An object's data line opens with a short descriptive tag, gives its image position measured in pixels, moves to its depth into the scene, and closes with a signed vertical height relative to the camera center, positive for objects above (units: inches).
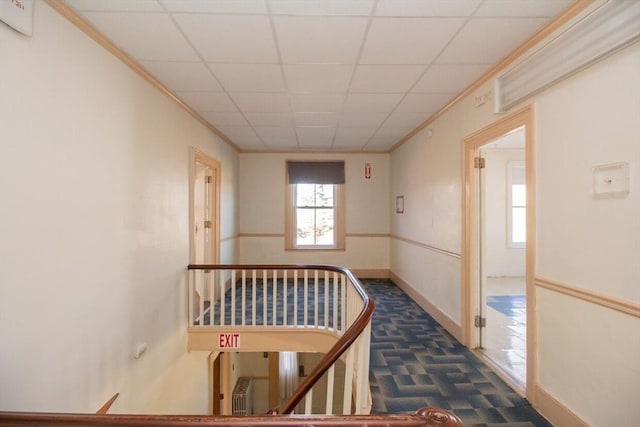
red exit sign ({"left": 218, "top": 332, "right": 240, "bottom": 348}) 148.7 -57.7
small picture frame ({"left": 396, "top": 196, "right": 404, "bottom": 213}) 227.1 +6.3
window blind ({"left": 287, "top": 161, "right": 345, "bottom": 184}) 254.1 +32.1
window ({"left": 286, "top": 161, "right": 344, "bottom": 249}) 259.4 -2.1
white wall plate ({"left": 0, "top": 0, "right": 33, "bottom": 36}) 60.2 +38.3
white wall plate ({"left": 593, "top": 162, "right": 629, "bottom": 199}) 65.9 +6.7
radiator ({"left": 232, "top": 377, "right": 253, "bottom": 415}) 231.1 -131.8
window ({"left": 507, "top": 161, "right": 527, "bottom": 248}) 263.1 +7.6
